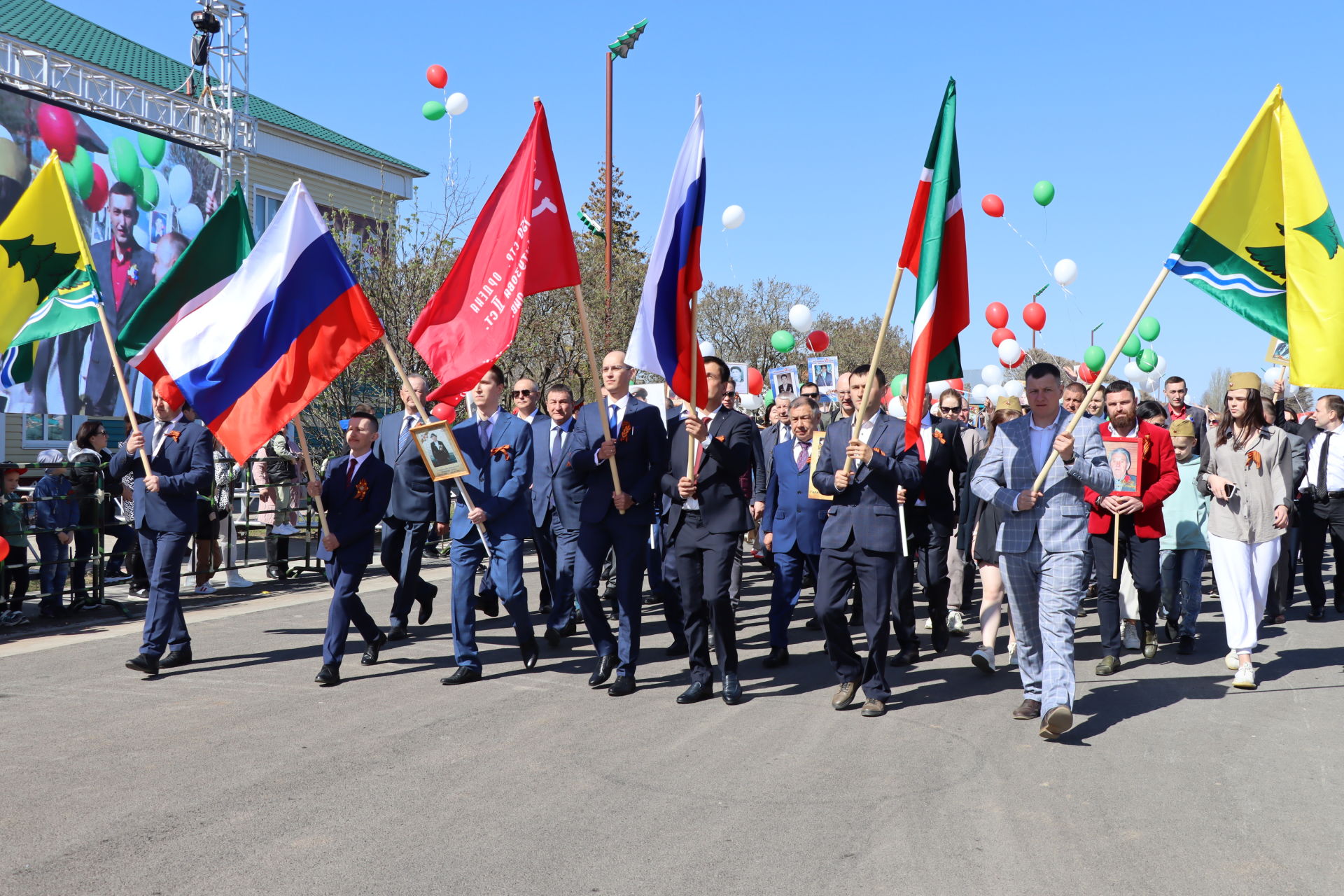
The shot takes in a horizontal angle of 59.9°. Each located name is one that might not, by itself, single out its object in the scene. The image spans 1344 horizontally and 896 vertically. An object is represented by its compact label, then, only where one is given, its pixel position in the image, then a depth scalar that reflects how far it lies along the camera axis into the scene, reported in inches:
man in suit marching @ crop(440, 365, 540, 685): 306.3
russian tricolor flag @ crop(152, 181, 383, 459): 296.7
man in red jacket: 323.3
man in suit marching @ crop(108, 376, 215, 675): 313.6
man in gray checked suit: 247.8
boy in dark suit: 304.0
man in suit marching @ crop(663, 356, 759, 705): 279.7
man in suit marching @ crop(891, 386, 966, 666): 336.5
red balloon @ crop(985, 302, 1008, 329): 938.1
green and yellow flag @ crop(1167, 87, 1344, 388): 258.8
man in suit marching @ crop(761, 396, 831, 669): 335.9
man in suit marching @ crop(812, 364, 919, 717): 268.7
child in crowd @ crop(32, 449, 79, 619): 413.1
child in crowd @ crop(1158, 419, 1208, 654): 356.5
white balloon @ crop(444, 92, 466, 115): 762.2
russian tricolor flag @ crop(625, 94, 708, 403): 285.3
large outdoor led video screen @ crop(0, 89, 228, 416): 639.1
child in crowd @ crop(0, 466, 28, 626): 396.8
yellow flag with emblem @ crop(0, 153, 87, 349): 320.2
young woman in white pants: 312.7
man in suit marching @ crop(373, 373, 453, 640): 368.2
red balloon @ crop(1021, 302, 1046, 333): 855.7
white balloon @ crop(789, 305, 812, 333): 976.3
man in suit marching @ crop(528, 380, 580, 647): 368.5
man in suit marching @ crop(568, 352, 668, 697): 289.1
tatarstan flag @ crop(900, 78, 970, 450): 266.4
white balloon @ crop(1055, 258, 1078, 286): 850.1
